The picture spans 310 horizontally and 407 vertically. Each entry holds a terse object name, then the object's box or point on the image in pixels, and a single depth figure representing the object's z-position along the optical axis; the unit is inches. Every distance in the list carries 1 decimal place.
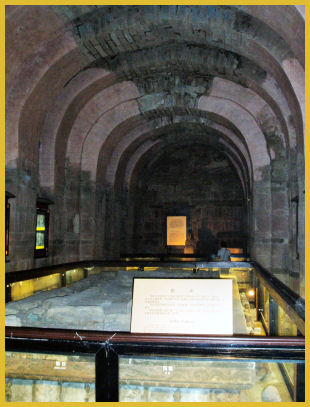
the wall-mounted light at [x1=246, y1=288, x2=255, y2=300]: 236.5
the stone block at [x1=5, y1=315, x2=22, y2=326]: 142.4
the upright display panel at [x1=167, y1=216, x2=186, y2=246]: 646.5
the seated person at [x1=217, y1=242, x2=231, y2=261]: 359.6
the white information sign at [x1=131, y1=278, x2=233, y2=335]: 96.3
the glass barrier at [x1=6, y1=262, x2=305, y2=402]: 88.0
